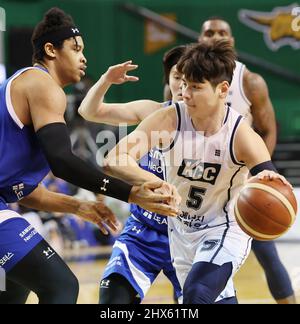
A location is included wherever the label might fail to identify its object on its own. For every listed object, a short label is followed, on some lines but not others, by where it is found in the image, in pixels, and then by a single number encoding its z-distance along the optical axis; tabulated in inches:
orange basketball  296.0
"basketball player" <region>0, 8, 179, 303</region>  277.0
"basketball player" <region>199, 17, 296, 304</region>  424.8
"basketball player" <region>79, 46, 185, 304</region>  355.3
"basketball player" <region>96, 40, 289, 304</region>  314.2
